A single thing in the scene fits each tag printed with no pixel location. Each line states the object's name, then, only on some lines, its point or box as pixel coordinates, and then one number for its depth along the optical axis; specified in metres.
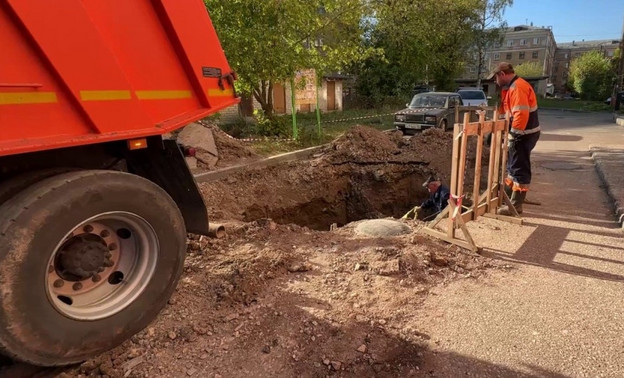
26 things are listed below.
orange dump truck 2.28
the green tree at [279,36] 10.08
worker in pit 6.96
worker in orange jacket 5.77
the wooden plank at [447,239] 4.76
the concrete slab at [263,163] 7.92
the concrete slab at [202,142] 8.62
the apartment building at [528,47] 89.19
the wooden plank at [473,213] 5.46
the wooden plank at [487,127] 5.21
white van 24.05
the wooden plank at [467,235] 4.68
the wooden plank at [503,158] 6.06
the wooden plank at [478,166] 5.18
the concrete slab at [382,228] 5.29
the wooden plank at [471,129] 4.71
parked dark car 16.19
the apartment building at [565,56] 99.16
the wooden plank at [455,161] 4.78
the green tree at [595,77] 47.81
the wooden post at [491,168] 5.82
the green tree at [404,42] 28.95
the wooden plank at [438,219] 5.14
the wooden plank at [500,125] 5.68
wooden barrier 4.77
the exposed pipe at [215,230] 3.97
